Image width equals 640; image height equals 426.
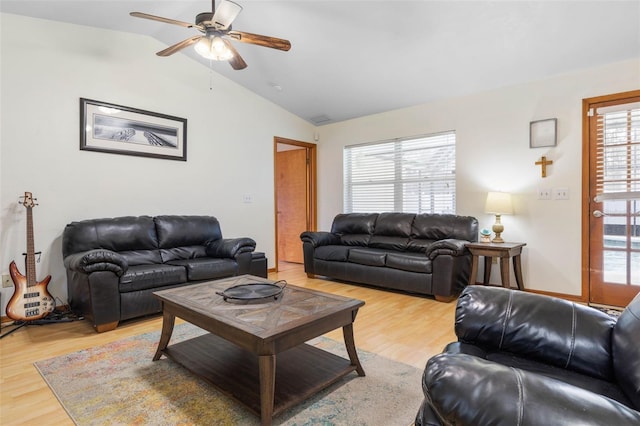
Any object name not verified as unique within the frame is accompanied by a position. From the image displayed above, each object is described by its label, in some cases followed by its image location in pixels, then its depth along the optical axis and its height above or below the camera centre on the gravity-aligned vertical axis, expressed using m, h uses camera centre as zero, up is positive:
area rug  1.72 -1.04
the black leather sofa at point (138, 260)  2.89 -0.51
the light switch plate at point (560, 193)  3.69 +0.15
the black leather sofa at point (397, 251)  3.75 -0.54
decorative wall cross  3.81 +0.48
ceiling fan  2.48 +1.36
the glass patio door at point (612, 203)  3.36 +0.04
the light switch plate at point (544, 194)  3.80 +0.15
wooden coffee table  1.64 -0.70
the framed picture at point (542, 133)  3.76 +0.83
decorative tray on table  2.11 -0.54
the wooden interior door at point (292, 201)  6.21 +0.15
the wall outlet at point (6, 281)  3.15 -0.65
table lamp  3.92 +0.02
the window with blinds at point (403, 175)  4.71 +0.49
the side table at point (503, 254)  3.62 -0.50
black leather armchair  0.76 -0.47
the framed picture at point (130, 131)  3.62 +0.89
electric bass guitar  2.97 -0.73
